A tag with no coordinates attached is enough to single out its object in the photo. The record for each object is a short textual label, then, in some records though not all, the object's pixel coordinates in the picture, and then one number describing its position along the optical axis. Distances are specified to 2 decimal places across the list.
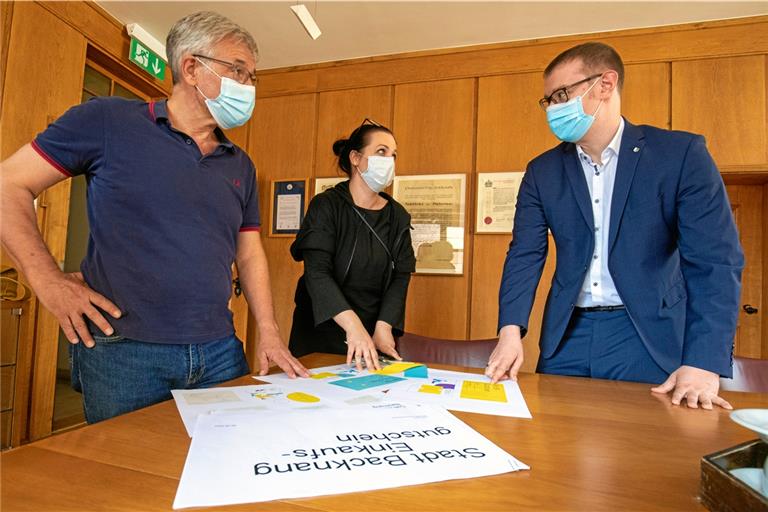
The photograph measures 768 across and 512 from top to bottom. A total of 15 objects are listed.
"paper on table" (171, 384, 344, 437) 0.79
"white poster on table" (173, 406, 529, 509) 0.51
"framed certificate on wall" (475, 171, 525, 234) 3.74
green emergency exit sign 3.59
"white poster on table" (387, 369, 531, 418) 0.88
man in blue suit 1.22
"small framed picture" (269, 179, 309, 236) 4.32
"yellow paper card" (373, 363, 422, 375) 1.20
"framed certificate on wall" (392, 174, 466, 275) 3.87
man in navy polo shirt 1.02
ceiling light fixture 2.86
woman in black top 1.70
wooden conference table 0.48
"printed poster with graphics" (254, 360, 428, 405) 0.92
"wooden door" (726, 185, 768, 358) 3.57
